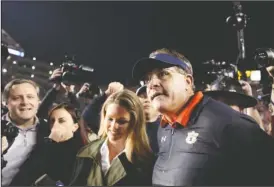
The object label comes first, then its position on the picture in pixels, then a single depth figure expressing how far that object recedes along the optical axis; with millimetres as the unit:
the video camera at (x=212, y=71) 2668
